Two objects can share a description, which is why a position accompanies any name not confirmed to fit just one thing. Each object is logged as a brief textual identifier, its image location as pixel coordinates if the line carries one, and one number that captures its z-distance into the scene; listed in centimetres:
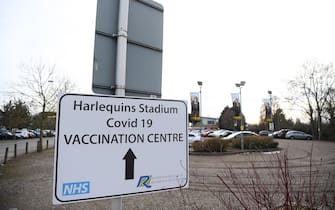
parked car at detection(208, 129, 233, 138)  3256
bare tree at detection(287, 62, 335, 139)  3362
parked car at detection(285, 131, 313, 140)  3431
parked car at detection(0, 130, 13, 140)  3738
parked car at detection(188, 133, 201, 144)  2161
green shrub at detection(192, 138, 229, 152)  1606
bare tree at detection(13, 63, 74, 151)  1816
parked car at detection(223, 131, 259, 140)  2204
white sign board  133
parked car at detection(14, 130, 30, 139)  3979
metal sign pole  170
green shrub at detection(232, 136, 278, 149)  1750
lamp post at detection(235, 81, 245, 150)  1815
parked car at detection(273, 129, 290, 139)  3682
